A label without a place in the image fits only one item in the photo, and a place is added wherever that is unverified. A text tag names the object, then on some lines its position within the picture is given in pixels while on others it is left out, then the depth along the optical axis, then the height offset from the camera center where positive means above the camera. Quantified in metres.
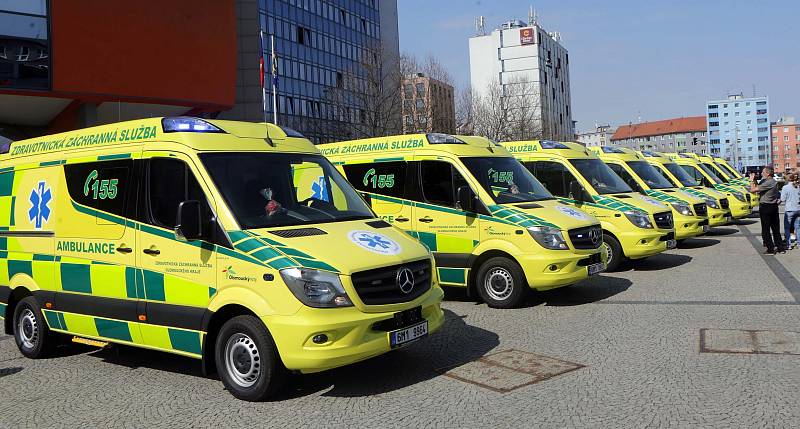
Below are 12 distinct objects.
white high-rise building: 112.31 +21.37
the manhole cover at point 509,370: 5.85 -1.57
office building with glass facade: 38.03 +10.98
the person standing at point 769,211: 13.69 -0.63
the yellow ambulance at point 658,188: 14.56 -0.09
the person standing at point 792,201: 14.34 -0.48
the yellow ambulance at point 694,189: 17.38 -0.18
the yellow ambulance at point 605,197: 11.82 -0.20
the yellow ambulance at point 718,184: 19.75 -0.10
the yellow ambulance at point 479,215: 8.91 -0.30
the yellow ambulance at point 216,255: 5.36 -0.43
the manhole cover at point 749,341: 6.50 -1.56
